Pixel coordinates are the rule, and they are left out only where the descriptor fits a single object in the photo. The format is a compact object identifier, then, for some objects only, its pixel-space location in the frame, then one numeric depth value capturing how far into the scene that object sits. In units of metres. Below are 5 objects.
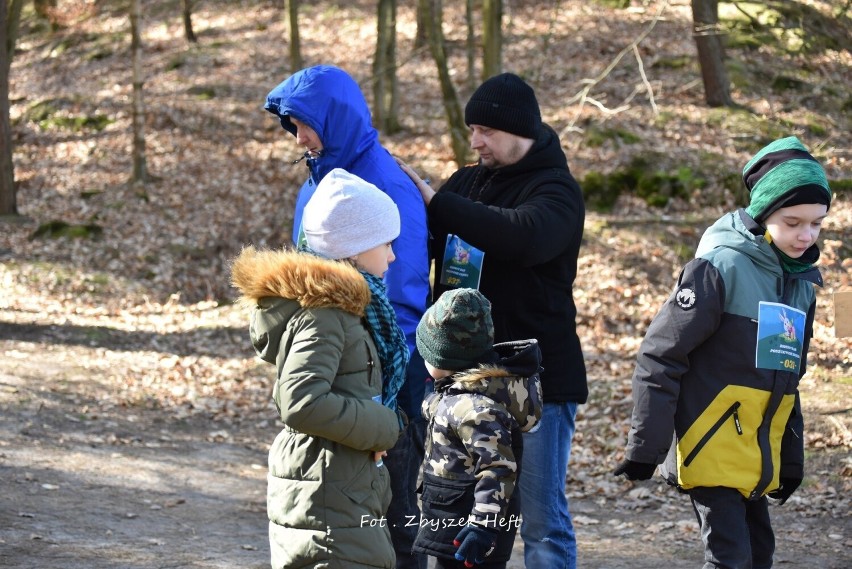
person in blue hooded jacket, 7.95
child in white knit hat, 6.45
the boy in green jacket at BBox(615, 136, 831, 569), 7.29
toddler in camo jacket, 6.77
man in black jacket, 7.88
